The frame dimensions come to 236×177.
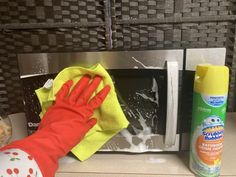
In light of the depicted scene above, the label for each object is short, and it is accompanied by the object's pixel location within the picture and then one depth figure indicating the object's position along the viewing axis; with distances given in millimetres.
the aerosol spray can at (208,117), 538
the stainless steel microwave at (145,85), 620
